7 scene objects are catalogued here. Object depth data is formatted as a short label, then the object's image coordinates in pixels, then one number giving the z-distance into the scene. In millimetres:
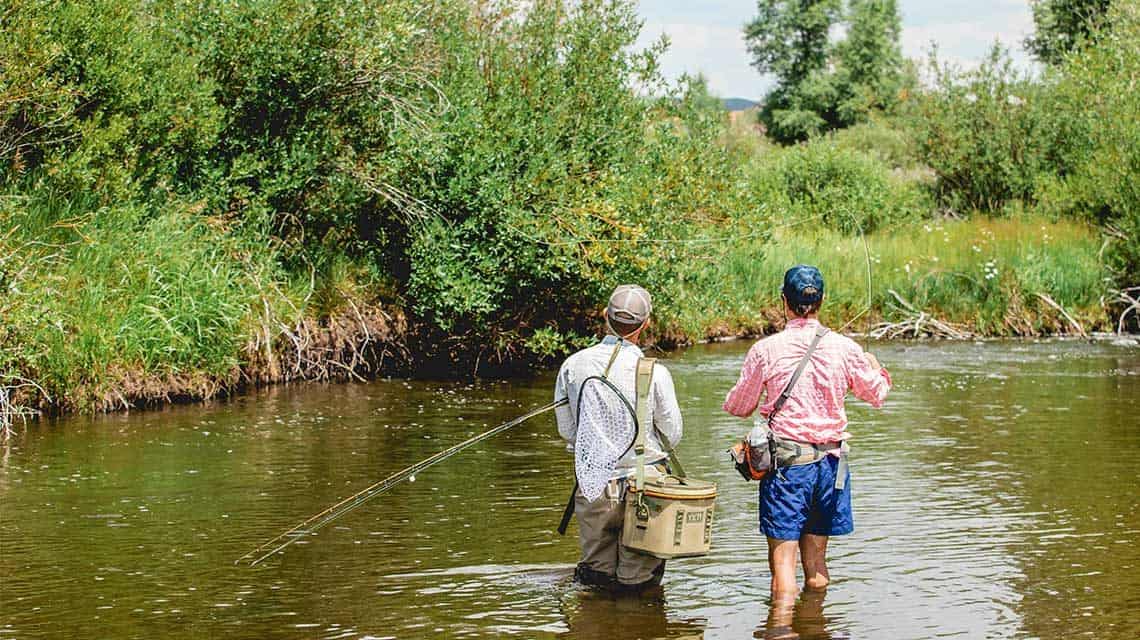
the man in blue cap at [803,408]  6691
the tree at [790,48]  63781
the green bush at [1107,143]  25422
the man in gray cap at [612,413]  6773
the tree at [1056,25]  51250
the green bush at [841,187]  31984
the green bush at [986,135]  32531
